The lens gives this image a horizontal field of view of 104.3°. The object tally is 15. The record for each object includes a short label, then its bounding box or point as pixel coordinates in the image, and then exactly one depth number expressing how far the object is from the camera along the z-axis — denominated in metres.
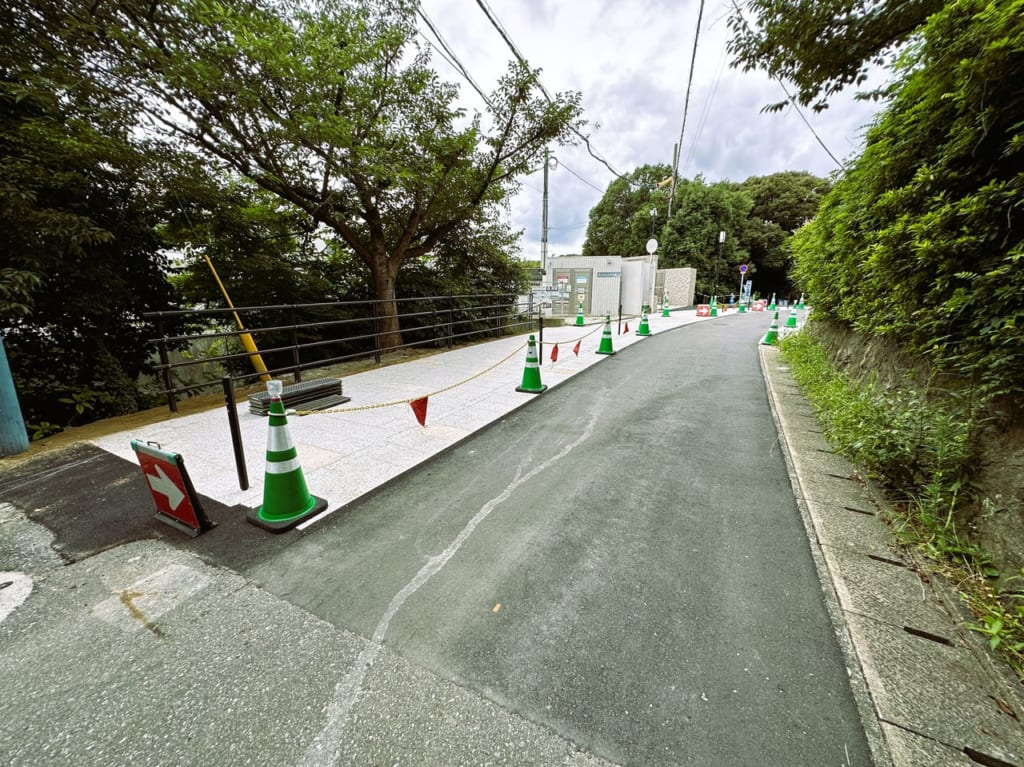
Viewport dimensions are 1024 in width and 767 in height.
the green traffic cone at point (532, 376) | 5.86
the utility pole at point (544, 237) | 16.84
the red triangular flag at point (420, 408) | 4.12
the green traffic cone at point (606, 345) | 9.11
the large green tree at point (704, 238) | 26.88
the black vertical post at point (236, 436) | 2.81
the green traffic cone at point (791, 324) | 13.16
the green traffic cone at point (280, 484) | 2.57
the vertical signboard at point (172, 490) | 2.45
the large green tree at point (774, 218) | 31.28
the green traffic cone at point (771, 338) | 10.71
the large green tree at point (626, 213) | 33.00
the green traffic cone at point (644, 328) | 12.26
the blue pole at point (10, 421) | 3.44
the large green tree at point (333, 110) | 5.15
